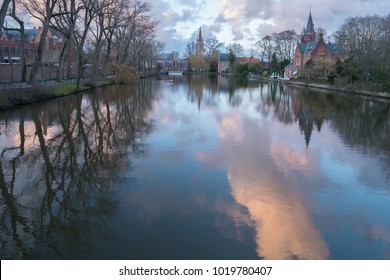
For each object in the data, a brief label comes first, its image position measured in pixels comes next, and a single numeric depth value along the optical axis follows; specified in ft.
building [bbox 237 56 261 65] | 519.60
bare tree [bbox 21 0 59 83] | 104.88
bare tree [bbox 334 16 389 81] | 149.89
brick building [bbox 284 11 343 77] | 274.52
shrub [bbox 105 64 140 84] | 196.65
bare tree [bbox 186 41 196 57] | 550.77
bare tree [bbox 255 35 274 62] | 365.20
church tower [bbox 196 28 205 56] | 554.87
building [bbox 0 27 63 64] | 231.50
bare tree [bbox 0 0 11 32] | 73.72
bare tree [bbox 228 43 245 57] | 482.73
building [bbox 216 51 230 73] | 513.45
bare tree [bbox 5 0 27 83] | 108.17
